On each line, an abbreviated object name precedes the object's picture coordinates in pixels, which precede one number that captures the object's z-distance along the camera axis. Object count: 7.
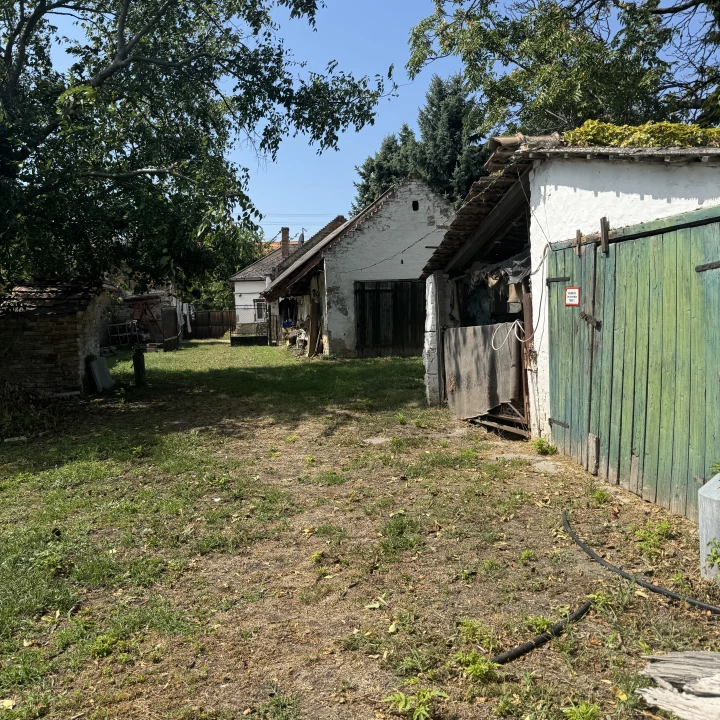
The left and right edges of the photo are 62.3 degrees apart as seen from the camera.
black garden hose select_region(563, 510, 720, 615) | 3.35
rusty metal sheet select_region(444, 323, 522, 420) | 7.90
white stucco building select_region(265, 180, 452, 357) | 19.44
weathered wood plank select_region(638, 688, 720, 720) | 2.26
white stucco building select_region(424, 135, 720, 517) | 4.40
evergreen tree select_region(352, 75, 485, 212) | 26.72
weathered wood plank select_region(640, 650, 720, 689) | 2.43
